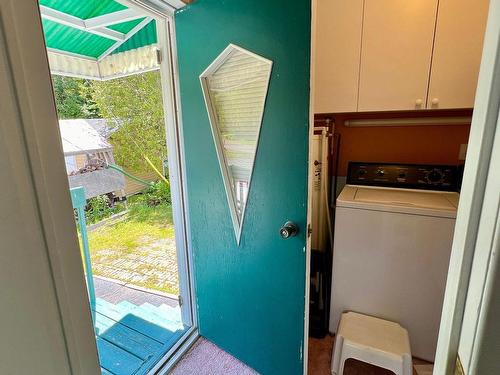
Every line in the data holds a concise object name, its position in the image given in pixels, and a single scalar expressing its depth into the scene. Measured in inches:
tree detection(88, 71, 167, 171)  173.5
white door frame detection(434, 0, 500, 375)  13.9
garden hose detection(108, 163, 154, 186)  168.5
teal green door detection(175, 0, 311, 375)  43.6
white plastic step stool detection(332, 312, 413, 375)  54.9
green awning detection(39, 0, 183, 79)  76.0
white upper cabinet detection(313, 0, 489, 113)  57.3
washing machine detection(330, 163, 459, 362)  59.2
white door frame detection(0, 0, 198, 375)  16.7
